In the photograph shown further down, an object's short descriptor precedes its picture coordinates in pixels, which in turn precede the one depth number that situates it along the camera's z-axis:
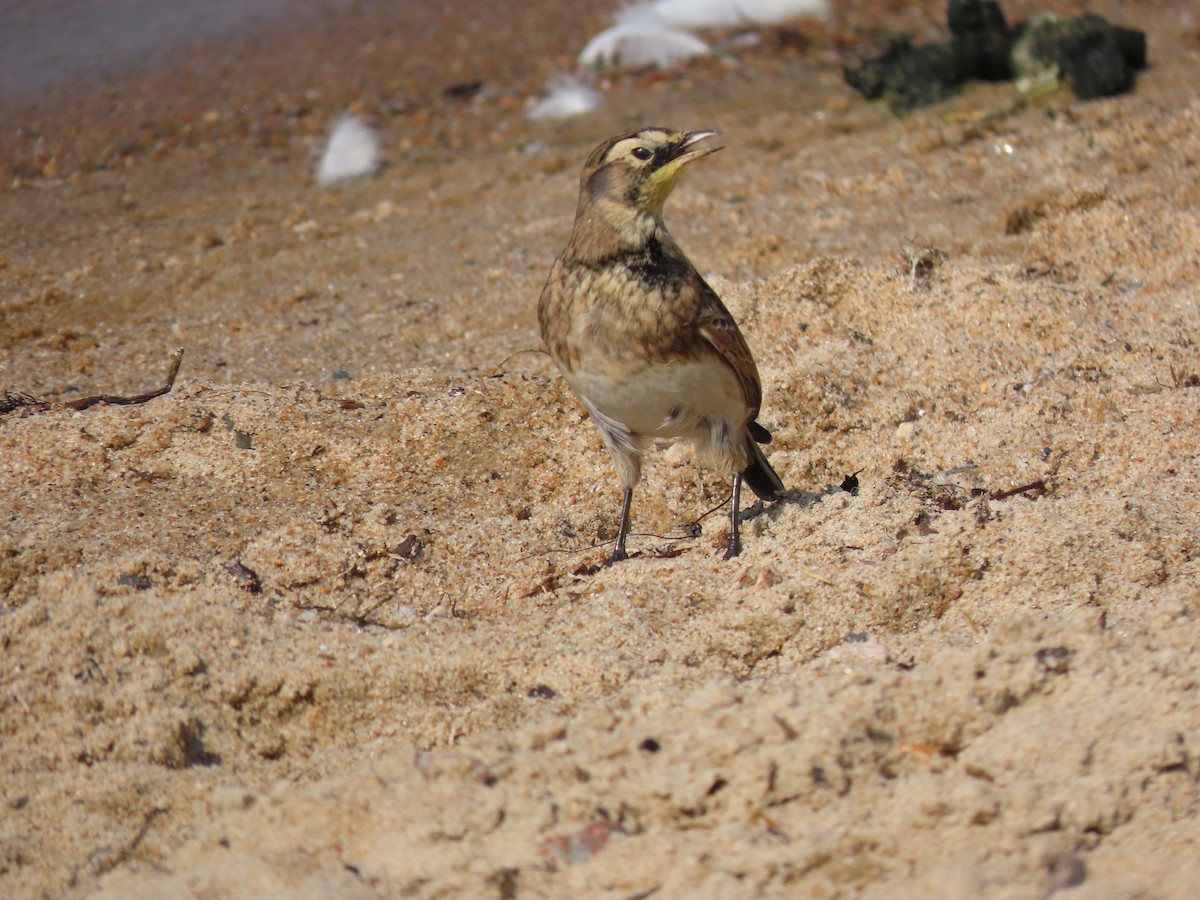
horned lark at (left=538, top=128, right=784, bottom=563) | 7.51
